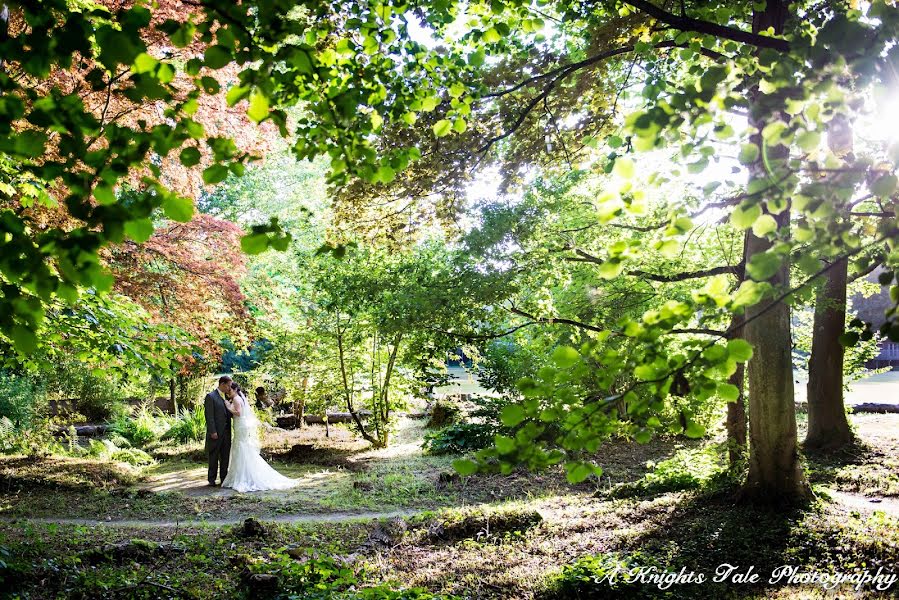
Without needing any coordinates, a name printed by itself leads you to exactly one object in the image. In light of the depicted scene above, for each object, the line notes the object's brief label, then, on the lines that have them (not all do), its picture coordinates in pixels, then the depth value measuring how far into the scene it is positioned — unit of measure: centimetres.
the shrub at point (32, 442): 1281
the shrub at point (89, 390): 1780
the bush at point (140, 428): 1500
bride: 1062
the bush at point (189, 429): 1488
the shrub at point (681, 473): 725
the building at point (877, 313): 3105
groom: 1077
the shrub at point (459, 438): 1305
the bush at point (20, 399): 1672
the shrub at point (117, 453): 1245
